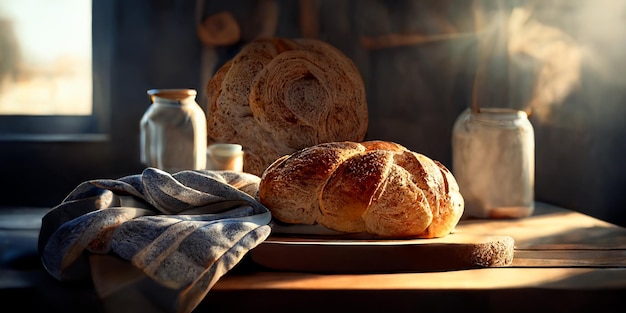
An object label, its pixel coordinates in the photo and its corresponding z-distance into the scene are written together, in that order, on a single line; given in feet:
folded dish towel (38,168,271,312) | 3.94
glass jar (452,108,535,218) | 6.05
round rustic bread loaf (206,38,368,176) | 6.66
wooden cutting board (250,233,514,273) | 4.34
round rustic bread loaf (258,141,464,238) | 4.52
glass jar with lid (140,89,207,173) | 6.06
